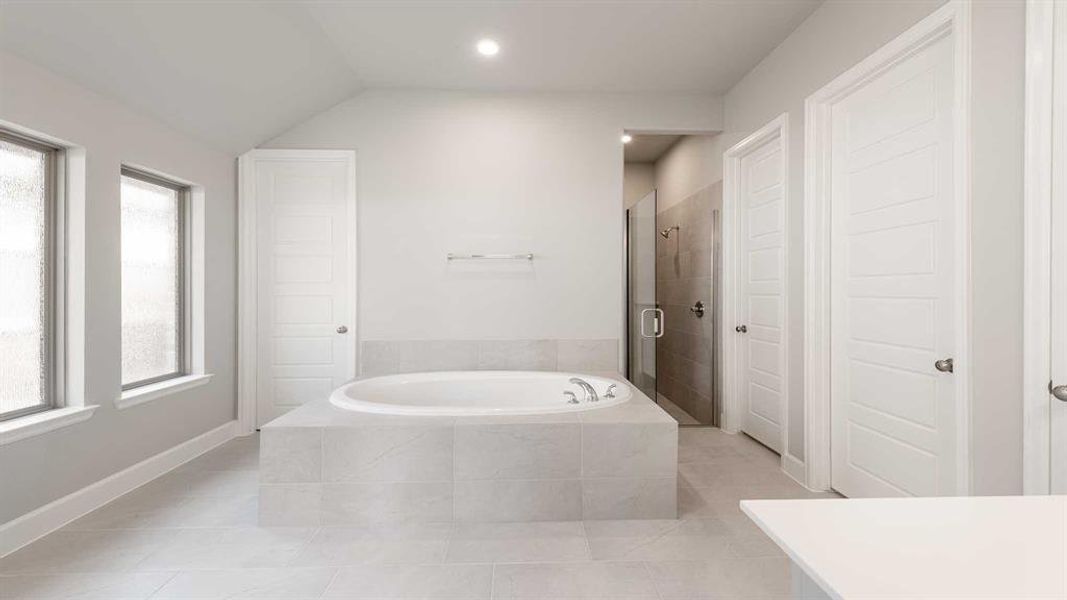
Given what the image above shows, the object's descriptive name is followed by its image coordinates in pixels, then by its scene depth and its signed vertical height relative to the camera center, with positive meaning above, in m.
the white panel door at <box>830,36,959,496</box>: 1.87 +0.06
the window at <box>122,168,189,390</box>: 2.73 +0.11
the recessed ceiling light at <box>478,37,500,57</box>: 2.91 +1.44
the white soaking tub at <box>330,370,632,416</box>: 3.14 -0.58
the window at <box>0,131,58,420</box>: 2.03 +0.09
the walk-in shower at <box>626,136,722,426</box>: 3.79 -0.04
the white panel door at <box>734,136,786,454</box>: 2.99 +0.03
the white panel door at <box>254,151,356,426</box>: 3.53 +0.13
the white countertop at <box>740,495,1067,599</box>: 0.60 -0.33
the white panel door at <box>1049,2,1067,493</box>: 1.39 +0.10
